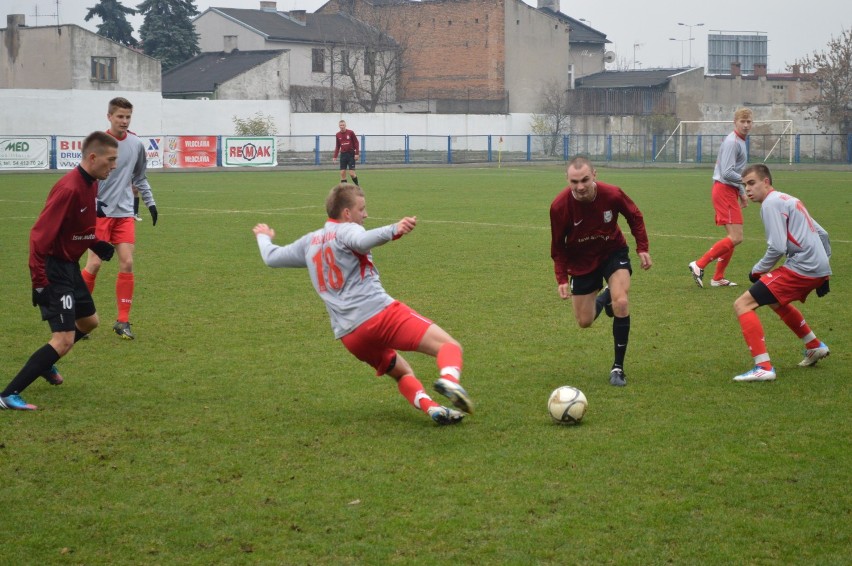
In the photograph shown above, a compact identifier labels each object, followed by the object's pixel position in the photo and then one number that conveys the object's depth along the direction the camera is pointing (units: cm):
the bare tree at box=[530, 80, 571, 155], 6438
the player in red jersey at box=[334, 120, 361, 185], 3348
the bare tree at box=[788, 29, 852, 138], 5828
